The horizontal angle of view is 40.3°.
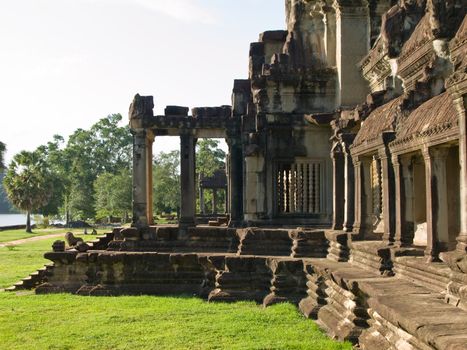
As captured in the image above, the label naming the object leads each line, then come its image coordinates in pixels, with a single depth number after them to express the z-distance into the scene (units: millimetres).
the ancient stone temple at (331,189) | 7000
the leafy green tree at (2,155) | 43594
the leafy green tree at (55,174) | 59594
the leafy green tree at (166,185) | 50750
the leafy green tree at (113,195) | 51031
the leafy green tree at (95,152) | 68000
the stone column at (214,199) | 31569
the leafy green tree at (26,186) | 50406
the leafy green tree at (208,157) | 50362
